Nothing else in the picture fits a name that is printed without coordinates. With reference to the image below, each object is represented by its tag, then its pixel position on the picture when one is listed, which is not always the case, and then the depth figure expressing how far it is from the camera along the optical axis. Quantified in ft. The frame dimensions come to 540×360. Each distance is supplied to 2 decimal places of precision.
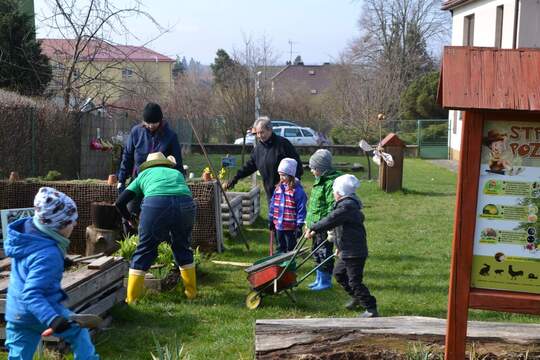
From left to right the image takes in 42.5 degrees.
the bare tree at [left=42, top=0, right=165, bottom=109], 53.21
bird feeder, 59.62
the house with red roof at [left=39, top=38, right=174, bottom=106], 54.03
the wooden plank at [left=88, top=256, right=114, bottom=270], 20.53
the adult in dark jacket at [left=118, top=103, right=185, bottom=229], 25.58
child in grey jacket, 21.67
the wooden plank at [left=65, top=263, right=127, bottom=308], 18.34
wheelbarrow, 22.74
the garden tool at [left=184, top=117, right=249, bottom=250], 31.77
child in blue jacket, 13.12
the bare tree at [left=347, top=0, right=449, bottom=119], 170.91
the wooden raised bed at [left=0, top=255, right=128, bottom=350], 18.01
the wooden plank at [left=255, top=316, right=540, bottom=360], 14.92
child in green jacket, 25.32
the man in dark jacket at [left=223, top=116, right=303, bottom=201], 28.81
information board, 13.12
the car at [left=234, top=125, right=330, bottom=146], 115.55
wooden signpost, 13.11
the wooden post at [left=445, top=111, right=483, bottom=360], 13.17
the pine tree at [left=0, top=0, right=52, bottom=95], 63.72
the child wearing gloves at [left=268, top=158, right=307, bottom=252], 27.09
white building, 79.71
